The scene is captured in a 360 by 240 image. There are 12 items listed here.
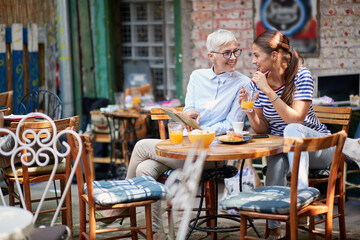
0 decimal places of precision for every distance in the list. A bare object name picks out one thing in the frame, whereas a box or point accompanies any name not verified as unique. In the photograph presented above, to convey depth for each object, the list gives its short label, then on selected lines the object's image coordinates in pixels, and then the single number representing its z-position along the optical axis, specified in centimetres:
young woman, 623
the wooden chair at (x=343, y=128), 661
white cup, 636
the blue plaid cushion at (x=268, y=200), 524
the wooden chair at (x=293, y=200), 518
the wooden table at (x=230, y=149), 550
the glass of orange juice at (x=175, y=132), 607
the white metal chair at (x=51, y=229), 448
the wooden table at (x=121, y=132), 993
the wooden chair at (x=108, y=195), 564
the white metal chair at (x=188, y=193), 317
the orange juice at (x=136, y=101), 1017
